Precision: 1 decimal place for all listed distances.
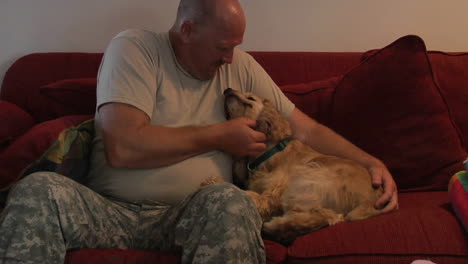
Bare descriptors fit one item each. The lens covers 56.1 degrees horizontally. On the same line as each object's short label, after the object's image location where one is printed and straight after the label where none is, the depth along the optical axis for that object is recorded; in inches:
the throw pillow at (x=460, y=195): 60.8
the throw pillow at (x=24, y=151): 73.0
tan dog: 67.4
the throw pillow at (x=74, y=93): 91.4
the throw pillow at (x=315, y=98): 91.3
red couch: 58.2
